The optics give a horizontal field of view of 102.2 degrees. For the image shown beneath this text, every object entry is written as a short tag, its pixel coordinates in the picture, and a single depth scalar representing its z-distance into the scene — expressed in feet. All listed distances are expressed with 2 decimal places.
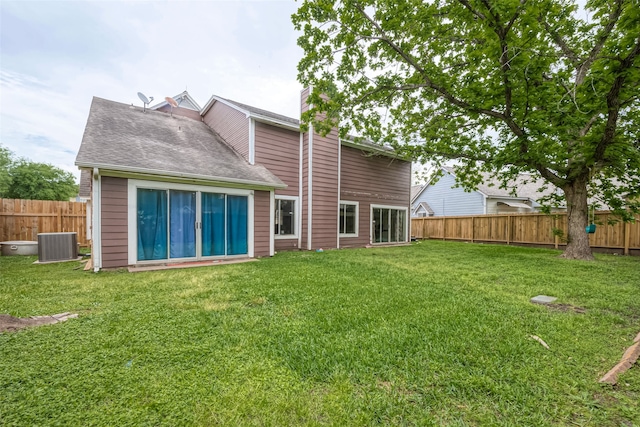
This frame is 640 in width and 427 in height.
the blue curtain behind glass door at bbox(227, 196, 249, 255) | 24.62
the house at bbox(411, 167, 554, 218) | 59.16
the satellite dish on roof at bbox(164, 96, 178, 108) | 34.59
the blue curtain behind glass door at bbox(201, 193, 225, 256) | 23.22
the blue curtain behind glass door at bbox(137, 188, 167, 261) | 20.59
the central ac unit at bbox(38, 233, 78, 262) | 22.90
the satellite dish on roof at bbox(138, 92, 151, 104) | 31.50
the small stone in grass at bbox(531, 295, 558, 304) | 12.46
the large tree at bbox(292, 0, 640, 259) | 17.75
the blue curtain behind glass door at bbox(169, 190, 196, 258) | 21.76
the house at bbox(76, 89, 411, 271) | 19.97
